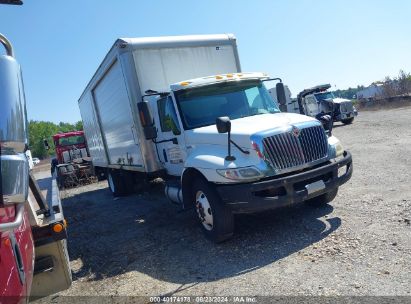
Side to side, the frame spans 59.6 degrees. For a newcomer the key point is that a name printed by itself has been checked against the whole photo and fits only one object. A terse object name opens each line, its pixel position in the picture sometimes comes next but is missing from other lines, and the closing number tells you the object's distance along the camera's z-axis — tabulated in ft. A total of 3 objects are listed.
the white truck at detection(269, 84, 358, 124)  74.08
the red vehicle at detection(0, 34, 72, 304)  4.59
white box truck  16.12
